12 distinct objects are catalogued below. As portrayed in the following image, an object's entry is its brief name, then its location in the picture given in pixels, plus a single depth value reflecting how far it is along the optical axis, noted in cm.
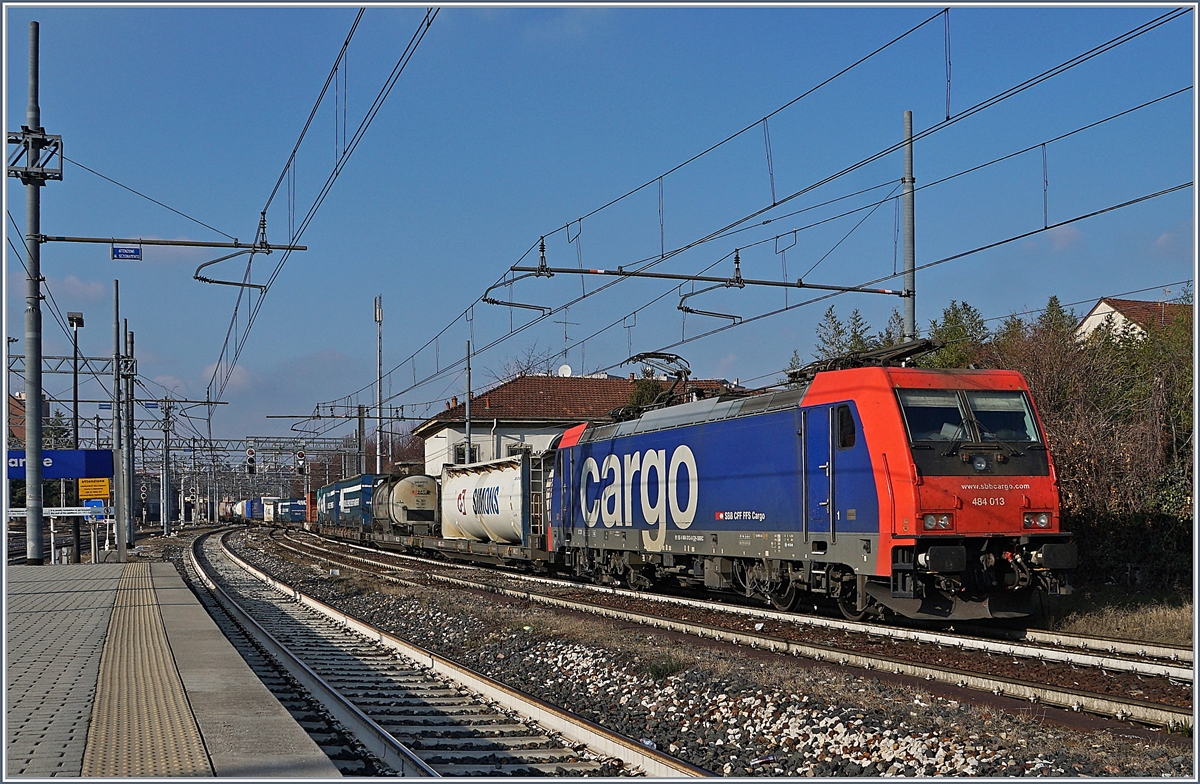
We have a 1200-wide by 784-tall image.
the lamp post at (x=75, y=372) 3491
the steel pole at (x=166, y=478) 5516
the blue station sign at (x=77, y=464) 2950
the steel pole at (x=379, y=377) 5522
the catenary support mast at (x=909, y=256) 1809
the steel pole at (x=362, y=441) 6222
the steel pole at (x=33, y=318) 2016
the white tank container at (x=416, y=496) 4119
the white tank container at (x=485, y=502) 2881
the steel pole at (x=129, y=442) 3880
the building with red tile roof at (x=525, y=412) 5947
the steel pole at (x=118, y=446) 3256
